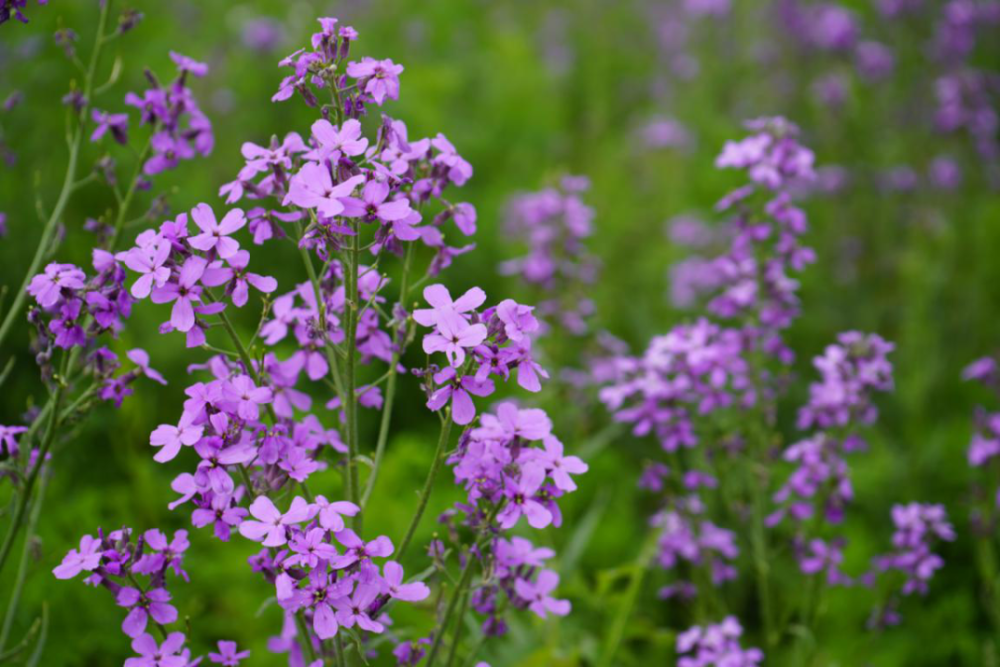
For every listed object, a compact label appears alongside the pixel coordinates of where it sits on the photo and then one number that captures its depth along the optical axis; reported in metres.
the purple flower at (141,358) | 1.06
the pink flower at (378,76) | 1.02
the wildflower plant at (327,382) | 1.00
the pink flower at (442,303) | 0.99
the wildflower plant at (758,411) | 1.20
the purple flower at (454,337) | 0.99
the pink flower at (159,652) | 1.01
